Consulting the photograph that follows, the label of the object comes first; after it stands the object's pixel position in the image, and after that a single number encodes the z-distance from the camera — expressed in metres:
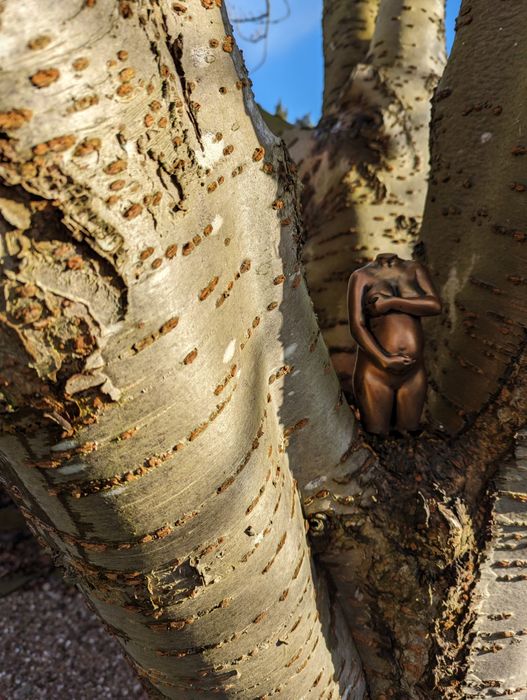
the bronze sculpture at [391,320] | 0.32
